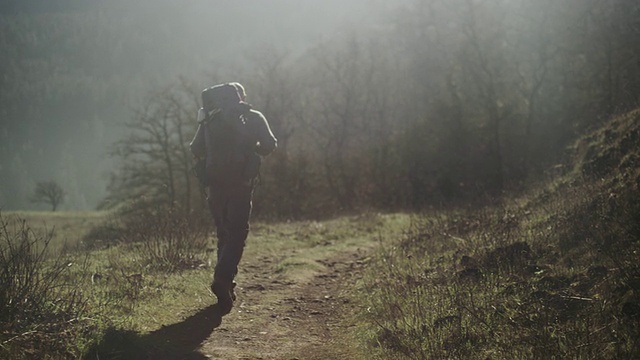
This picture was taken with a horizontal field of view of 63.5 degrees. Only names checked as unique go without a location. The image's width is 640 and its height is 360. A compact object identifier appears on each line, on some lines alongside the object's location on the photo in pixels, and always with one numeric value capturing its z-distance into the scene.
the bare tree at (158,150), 31.70
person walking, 5.90
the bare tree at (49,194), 63.33
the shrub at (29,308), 3.88
